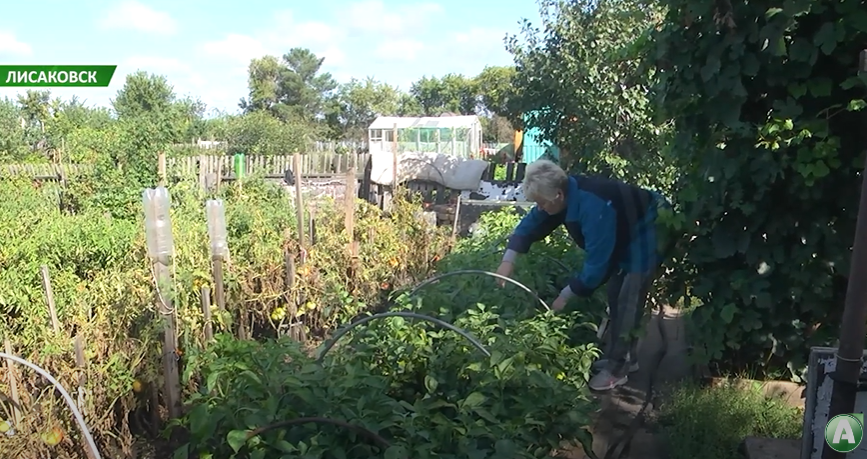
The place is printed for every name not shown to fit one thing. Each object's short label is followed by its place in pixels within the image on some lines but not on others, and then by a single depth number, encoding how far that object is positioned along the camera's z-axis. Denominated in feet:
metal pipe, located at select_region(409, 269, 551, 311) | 12.18
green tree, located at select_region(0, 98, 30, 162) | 61.82
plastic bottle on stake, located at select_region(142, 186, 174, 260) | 12.39
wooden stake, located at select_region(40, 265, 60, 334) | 12.43
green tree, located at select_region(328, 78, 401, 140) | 188.75
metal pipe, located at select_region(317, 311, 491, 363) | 8.85
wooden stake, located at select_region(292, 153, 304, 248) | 20.29
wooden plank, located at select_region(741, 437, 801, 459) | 9.61
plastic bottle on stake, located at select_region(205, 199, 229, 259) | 14.74
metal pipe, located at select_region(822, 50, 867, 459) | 4.89
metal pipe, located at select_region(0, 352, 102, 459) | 8.54
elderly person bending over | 12.26
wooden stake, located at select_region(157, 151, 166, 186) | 31.09
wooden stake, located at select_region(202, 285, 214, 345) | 14.21
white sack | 53.47
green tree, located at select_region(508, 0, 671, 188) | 24.09
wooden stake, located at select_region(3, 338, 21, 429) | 10.47
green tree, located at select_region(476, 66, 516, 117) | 191.77
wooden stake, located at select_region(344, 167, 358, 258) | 22.70
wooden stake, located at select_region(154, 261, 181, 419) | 12.33
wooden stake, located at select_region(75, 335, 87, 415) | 11.01
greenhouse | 101.55
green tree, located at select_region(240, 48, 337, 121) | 198.39
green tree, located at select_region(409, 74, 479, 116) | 215.51
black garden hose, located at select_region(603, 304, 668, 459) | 10.75
